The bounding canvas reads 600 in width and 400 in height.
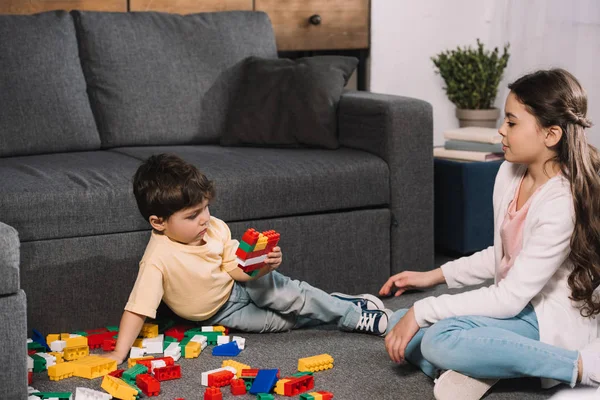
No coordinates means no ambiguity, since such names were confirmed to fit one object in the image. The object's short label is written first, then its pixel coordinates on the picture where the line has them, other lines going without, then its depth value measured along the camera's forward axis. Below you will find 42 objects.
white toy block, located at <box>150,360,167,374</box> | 2.21
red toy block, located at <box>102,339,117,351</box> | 2.39
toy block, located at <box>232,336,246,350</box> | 2.44
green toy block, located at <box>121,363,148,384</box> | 2.15
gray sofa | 2.49
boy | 2.33
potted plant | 4.11
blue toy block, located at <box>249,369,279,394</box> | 2.12
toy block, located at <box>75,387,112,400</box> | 2.01
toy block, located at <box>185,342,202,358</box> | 2.37
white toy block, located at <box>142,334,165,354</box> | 2.37
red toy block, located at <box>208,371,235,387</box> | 2.14
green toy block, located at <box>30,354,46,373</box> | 2.25
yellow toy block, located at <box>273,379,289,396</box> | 2.11
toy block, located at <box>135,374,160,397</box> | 2.10
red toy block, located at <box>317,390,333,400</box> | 2.05
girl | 2.02
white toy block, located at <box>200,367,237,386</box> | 2.17
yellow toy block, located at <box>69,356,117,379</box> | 2.21
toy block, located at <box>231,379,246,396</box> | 2.12
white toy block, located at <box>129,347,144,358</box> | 2.33
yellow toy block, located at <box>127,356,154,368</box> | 2.28
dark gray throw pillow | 3.15
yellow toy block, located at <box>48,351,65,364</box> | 2.30
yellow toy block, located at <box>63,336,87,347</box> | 2.31
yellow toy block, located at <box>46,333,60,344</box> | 2.40
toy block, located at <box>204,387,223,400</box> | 2.05
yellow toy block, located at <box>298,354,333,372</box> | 2.26
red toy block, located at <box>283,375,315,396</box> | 2.11
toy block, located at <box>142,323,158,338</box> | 2.46
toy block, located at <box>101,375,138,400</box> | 2.05
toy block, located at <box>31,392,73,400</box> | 2.02
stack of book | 3.40
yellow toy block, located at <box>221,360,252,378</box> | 2.21
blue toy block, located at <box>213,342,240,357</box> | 2.39
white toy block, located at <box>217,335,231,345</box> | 2.44
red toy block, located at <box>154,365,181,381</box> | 2.19
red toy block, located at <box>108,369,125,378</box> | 2.19
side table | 3.31
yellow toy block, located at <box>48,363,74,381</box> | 2.21
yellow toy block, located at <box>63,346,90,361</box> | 2.32
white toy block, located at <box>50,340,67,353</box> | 2.33
